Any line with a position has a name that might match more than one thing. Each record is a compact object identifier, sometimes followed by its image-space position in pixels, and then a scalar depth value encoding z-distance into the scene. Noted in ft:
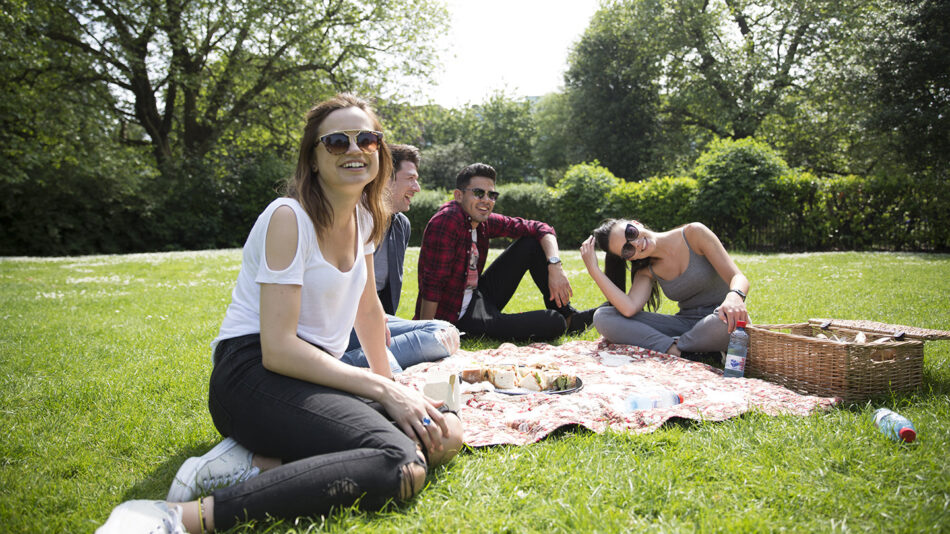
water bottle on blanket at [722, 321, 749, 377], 13.20
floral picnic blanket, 10.04
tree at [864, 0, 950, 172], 52.44
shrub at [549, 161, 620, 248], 66.23
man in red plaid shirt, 17.43
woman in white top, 6.82
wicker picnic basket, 11.06
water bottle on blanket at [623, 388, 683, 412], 11.12
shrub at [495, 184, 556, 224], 71.92
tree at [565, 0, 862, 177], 95.20
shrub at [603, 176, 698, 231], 60.39
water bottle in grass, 8.73
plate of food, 12.28
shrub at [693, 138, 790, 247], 54.70
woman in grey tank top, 15.17
